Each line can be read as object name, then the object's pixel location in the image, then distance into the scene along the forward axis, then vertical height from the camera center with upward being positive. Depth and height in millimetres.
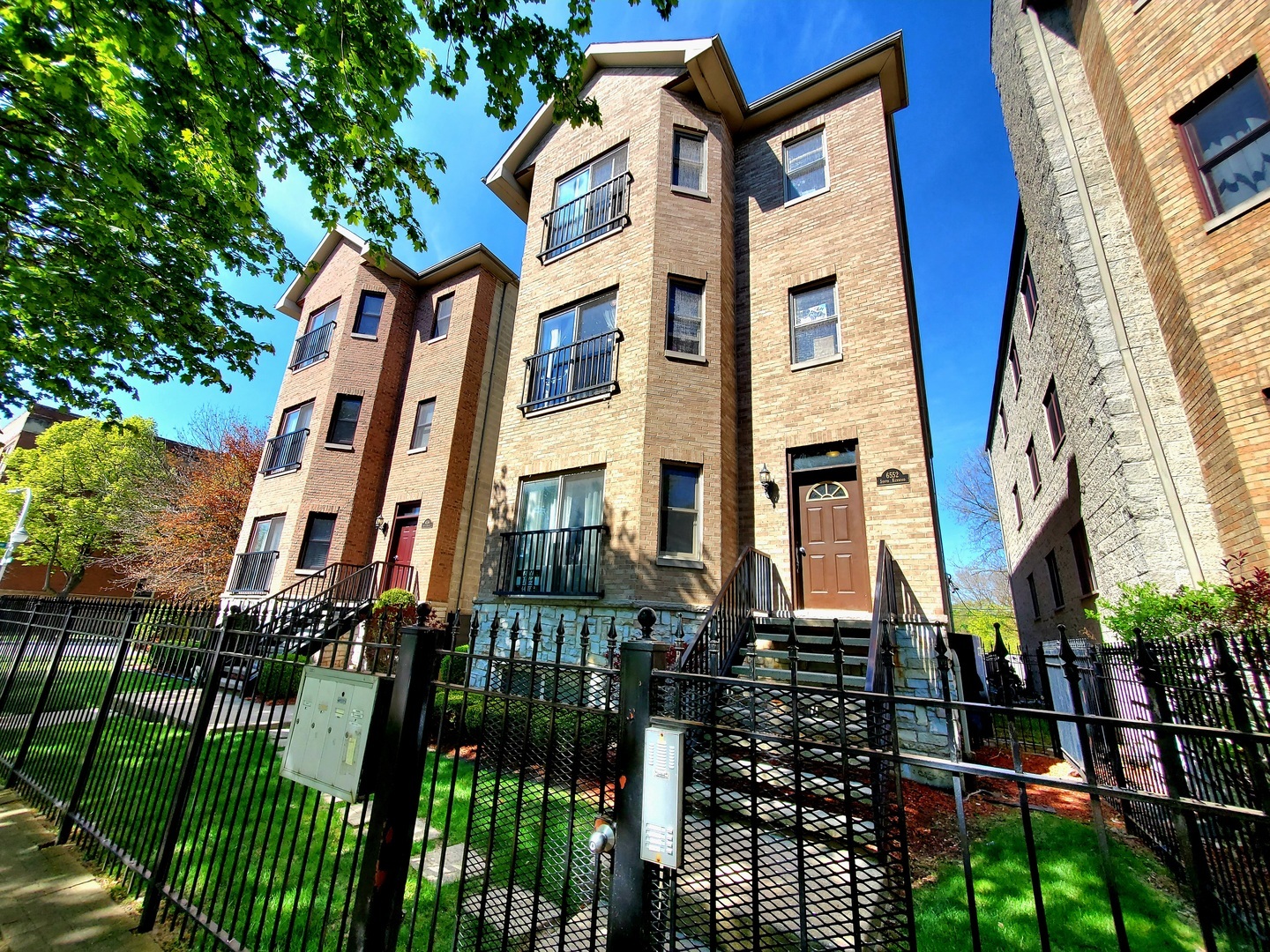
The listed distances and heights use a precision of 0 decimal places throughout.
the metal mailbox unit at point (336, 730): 2881 -572
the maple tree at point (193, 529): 18531 +3225
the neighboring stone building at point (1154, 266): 6430 +5470
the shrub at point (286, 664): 3363 -256
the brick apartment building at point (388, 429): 14852 +5918
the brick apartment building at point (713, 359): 8922 +5314
